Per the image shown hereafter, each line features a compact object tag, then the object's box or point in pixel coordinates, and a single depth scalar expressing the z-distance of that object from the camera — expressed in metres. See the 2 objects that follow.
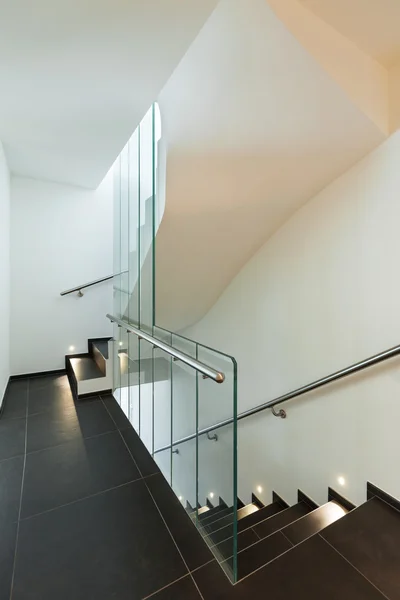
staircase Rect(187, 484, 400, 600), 1.06
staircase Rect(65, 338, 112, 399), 2.80
